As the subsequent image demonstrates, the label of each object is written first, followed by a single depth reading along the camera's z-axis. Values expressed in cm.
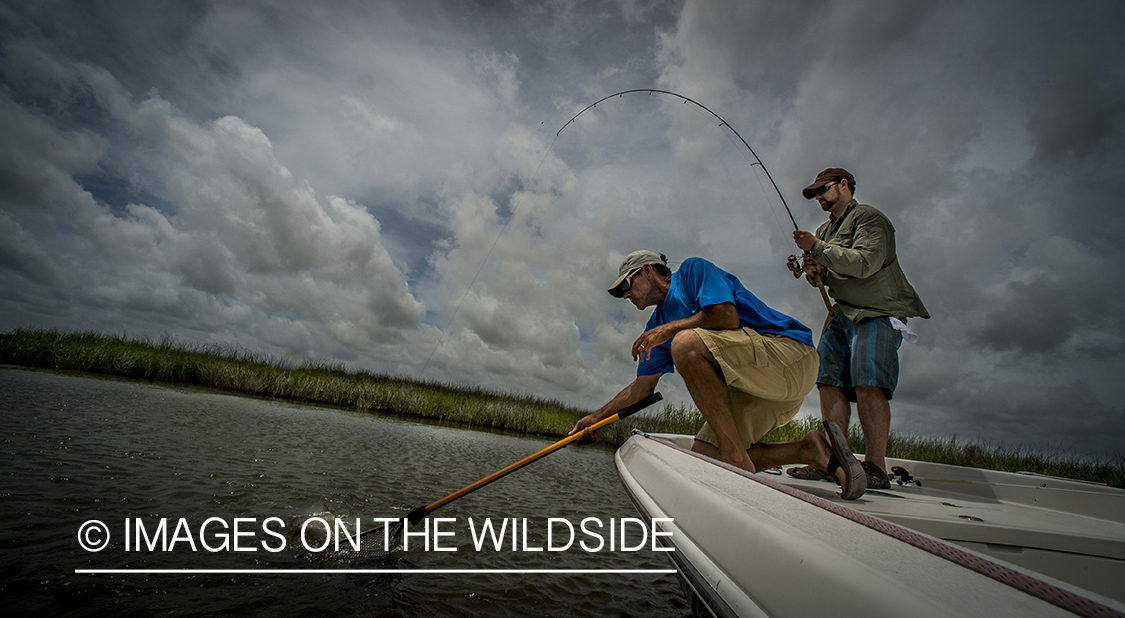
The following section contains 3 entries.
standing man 266
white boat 60
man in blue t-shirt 242
